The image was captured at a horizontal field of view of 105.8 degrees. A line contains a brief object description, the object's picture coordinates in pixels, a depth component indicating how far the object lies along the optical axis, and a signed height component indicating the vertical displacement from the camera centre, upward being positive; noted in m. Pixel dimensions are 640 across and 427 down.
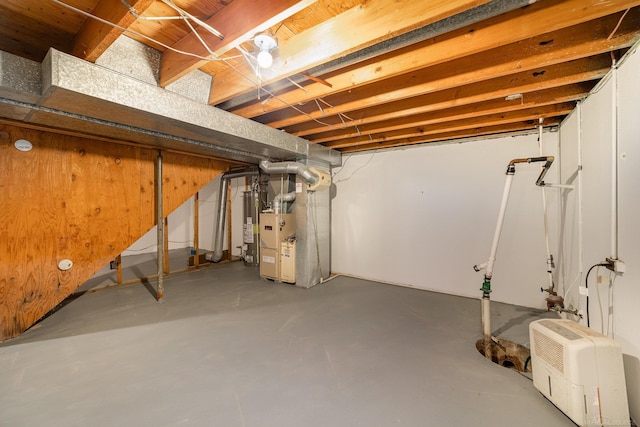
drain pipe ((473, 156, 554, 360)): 1.97 -0.58
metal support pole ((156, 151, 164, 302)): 2.99 -0.07
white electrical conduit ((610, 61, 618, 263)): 1.52 +0.29
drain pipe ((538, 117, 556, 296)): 2.47 -0.21
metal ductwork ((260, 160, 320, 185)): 3.34 +0.60
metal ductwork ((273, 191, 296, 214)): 3.73 +0.21
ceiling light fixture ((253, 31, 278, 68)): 1.36 +0.97
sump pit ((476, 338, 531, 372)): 2.01 -1.20
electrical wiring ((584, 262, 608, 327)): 1.84 -0.57
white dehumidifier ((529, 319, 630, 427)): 1.22 -0.88
